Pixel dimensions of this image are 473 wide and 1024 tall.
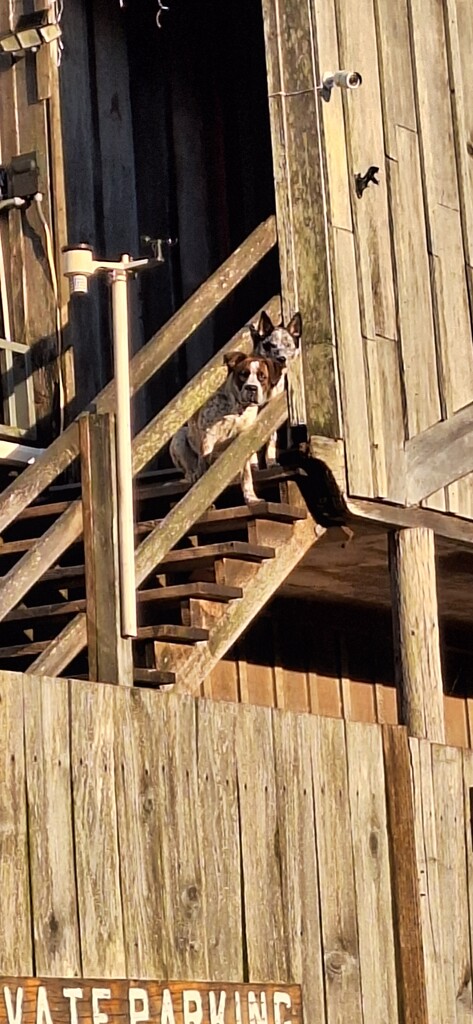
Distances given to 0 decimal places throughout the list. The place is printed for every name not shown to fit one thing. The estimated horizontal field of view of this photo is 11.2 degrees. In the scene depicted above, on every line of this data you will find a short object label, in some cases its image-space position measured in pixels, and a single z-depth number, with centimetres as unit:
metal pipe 847
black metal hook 1120
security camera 1095
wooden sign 733
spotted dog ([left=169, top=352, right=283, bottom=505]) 1072
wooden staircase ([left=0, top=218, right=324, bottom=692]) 962
